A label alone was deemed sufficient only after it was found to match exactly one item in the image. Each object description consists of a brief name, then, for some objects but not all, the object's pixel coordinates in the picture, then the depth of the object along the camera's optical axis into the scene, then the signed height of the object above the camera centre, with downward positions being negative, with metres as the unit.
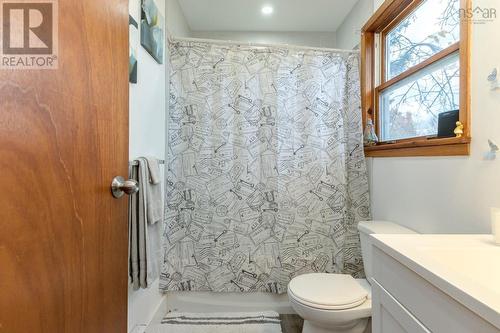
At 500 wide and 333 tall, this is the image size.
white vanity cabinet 0.60 -0.33
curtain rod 2.14 +0.88
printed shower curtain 2.16 -0.03
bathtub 2.22 -1.01
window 1.43 +0.53
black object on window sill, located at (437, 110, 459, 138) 1.39 +0.20
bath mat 1.93 -1.05
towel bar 1.48 +0.01
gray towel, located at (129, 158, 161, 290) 1.43 -0.34
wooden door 0.53 -0.03
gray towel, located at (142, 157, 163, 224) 1.53 -0.14
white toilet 1.52 -0.68
